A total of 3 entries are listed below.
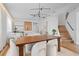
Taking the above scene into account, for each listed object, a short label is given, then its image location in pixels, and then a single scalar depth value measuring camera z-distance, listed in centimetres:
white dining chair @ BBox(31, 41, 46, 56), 201
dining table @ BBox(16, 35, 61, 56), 199
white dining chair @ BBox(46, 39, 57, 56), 202
